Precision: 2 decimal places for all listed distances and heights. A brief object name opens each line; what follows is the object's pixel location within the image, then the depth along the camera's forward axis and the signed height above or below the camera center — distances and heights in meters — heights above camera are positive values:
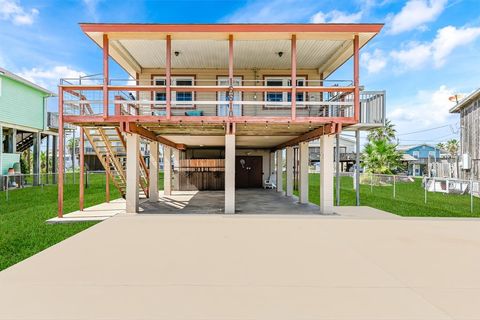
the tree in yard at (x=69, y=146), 72.81 +4.43
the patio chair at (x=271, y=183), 22.05 -1.37
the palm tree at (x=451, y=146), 61.15 +3.58
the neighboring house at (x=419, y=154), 58.37 +1.82
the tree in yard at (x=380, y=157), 28.00 +0.59
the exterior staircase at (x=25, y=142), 26.75 +1.97
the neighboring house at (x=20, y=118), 20.86 +3.48
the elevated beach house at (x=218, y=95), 10.15 +2.61
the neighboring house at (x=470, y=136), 20.58 +1.93
